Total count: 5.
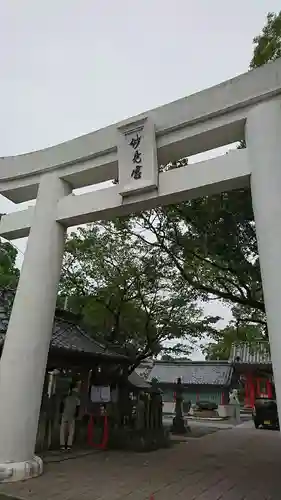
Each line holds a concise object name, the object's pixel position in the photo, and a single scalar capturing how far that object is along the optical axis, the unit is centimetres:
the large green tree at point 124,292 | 1366
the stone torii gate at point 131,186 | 523
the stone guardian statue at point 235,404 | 2307
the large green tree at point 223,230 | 810
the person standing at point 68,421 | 898
